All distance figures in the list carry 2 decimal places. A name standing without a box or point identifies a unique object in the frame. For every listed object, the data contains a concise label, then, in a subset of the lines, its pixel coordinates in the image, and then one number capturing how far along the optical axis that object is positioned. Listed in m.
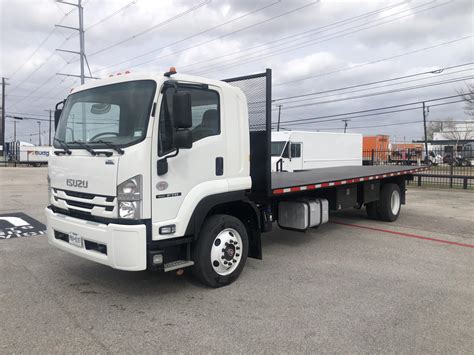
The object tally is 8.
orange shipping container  40.41
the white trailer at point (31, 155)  46.44
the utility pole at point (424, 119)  39.27
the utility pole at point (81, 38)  29.12
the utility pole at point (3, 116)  54.78
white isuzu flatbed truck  4.02
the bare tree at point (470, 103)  30.84
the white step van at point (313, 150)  19.72
